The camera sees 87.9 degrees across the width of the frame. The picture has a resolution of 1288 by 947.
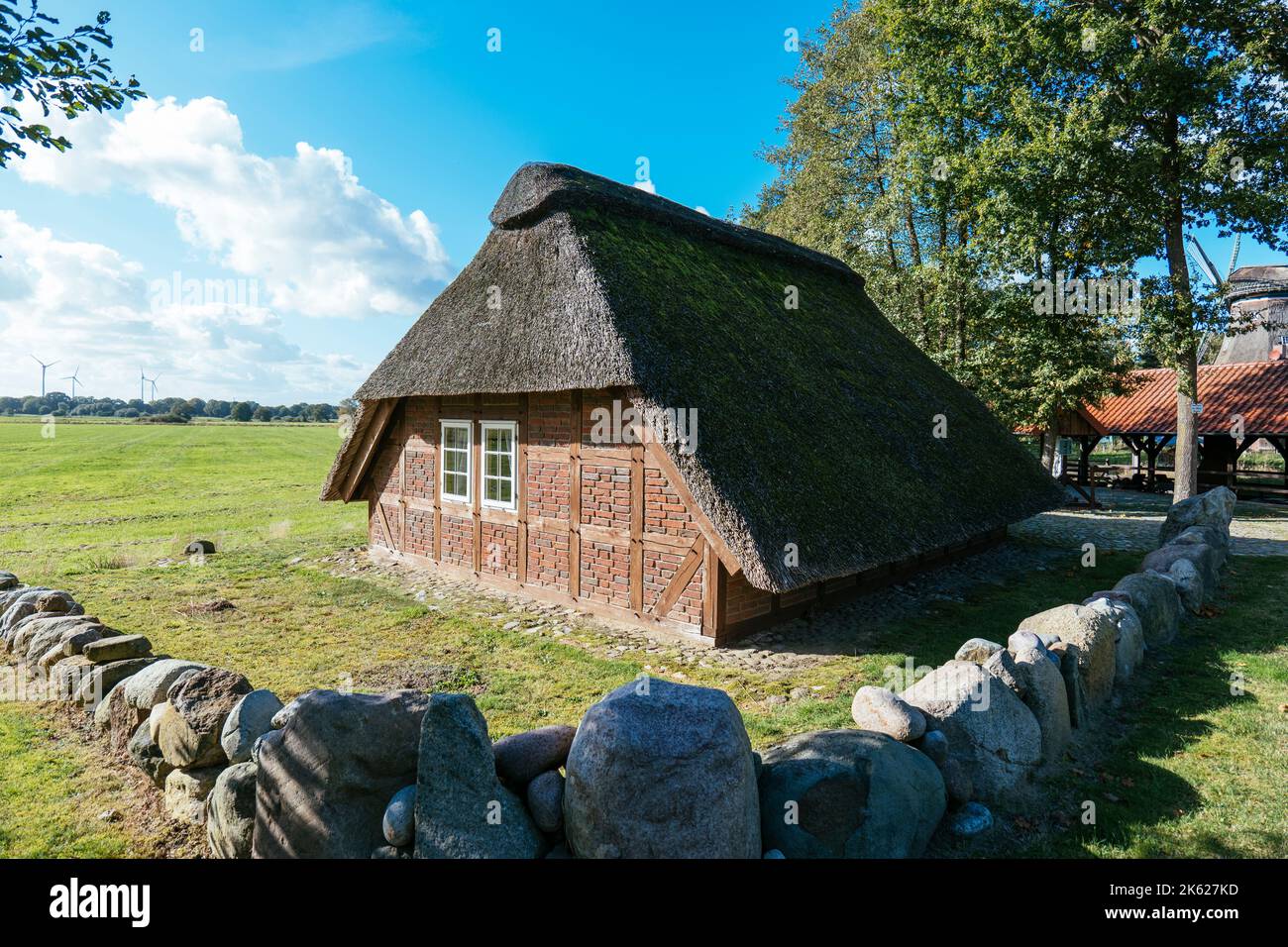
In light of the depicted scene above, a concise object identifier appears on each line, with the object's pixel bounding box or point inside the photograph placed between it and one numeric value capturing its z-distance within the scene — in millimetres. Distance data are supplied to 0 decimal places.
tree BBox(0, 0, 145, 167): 3873
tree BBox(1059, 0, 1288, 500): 14789
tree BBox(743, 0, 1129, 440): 16906
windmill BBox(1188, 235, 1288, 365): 30391
